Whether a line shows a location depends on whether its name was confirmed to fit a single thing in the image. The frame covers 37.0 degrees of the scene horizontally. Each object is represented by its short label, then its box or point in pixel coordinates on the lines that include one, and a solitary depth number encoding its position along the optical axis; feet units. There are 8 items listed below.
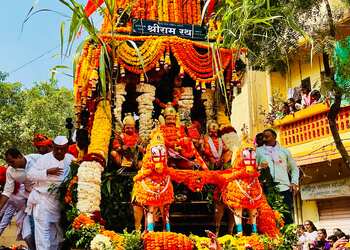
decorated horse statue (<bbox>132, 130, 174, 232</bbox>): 20.12
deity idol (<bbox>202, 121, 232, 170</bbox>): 25.13
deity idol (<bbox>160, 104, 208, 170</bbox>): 23.66
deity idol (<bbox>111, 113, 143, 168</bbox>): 24.31
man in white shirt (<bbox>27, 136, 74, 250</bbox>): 22.27
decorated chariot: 20.80
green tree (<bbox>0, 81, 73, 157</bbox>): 67.51
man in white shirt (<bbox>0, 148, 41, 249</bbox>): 23.49
